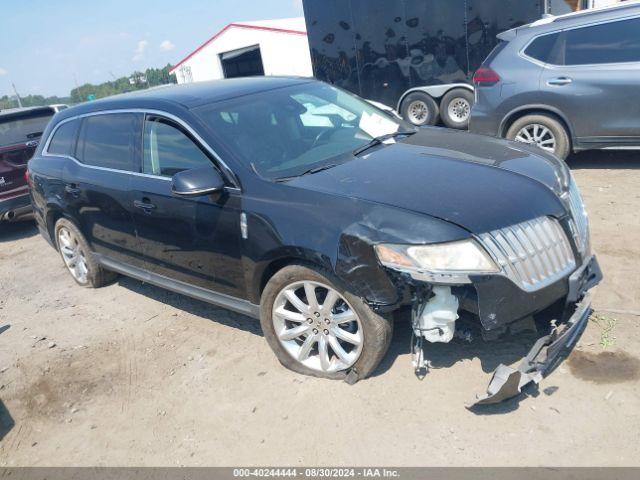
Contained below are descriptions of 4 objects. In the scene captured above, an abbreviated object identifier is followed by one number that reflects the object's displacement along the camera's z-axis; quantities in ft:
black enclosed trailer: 31.17
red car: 25.06
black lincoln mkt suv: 9.45
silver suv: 20.33
